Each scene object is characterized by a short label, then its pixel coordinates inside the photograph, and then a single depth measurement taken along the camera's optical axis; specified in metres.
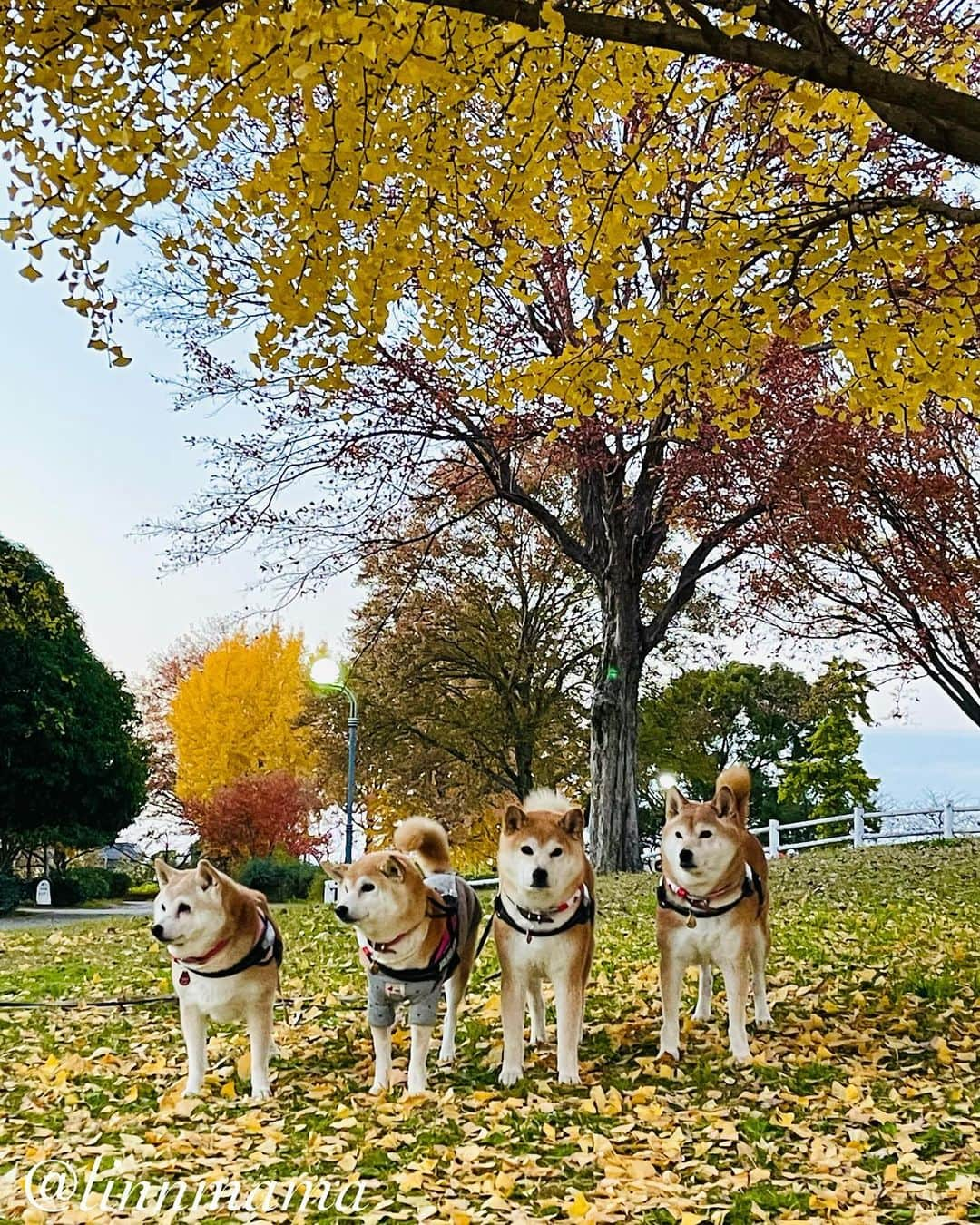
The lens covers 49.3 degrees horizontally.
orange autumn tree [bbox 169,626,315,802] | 29.38
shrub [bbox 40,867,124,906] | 26.31
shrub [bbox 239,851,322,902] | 18.81
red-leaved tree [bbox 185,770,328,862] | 26.19
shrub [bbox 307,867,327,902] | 18.83
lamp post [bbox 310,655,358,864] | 13.95
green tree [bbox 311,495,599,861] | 23.08
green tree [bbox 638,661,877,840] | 26.73
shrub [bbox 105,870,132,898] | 29.17
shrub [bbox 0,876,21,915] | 21.61
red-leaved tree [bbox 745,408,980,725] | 11.52
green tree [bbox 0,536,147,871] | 23.30
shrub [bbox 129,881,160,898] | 30.38
